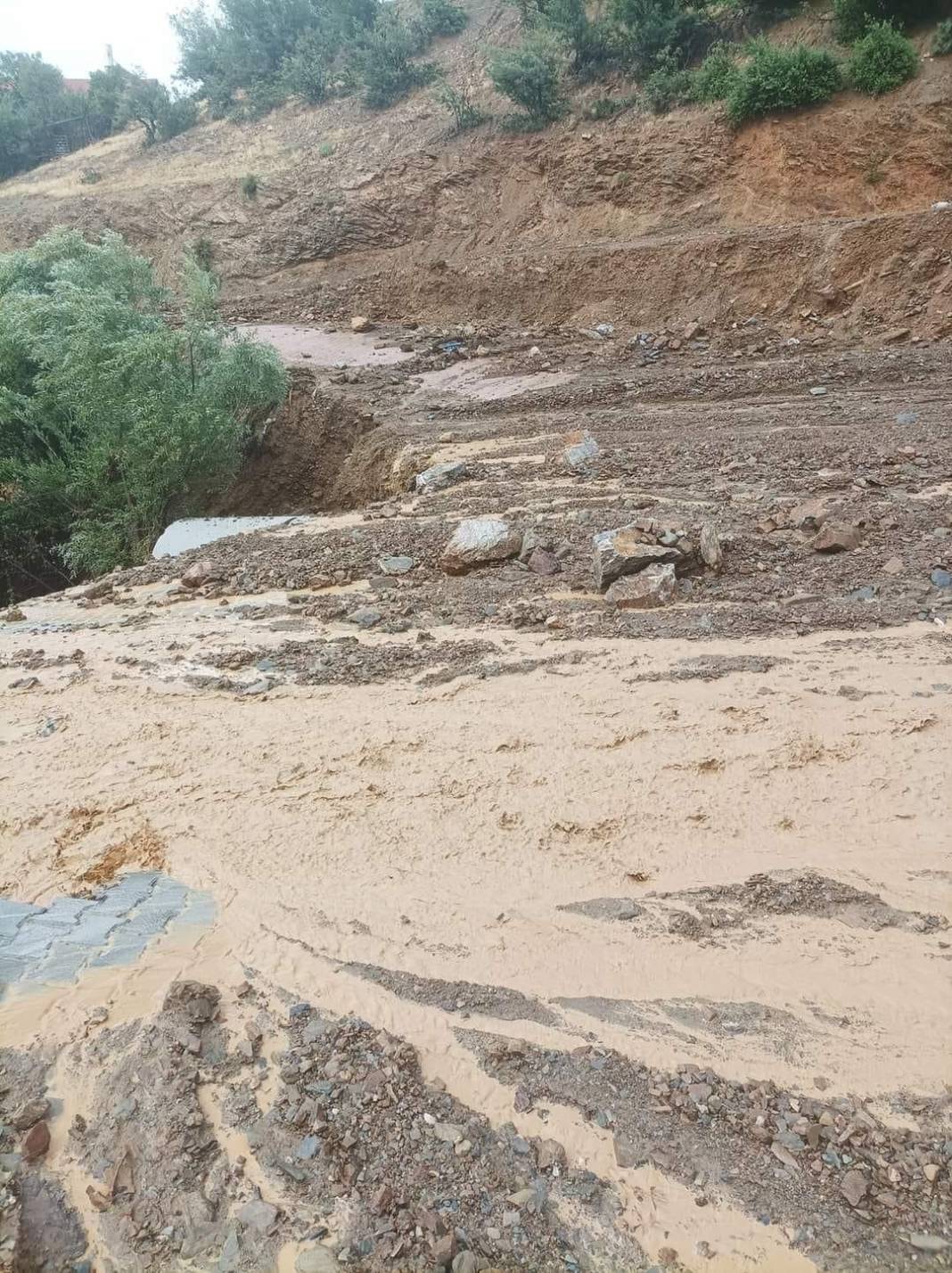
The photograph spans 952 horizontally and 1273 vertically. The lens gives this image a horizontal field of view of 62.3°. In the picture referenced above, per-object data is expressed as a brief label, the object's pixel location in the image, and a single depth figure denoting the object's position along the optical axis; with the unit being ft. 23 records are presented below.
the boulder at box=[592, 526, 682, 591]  19.49
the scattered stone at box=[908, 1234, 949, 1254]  7.36
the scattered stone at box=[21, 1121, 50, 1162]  8.66
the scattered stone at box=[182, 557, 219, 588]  22.75
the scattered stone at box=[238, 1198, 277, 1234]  7.97
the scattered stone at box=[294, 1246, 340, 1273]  7.62
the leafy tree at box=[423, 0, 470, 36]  77.77
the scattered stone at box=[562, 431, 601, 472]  26.73
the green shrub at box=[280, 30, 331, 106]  79.87
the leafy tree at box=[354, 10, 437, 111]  72.95
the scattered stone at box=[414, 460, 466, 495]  27.48
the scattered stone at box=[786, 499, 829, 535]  21.03
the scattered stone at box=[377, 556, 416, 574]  22.15
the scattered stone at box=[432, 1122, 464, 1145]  8.73
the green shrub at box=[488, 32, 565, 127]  55.83
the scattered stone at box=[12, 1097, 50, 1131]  8.91
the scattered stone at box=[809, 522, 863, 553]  20.04
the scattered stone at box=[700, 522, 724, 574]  19.76
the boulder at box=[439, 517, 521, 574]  21.76
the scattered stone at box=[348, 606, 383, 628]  19.77
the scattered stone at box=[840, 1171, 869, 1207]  7.80
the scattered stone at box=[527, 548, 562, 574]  20.92
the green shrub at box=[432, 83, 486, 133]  61.57
